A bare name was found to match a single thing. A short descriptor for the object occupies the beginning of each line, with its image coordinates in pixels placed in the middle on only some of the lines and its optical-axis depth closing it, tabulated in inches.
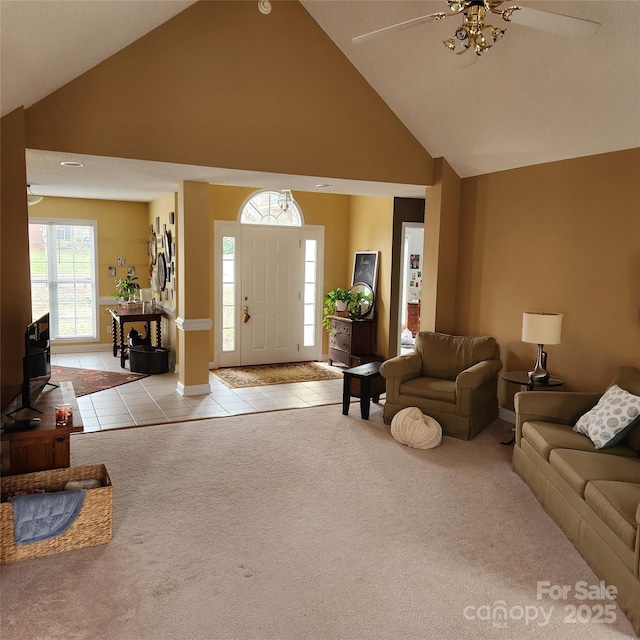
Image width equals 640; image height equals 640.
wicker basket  110.8
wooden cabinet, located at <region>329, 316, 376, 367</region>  289.3
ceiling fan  99.3
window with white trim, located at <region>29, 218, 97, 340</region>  321.4
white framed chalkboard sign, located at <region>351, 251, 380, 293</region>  293.3
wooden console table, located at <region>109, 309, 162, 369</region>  288.0
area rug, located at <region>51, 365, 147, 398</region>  249.9
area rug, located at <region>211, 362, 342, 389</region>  271.9
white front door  305.4
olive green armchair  187.9
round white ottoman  179.3
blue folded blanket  111.9
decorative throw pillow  135.3
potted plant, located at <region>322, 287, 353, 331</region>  299.7
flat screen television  138.7
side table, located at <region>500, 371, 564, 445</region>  175.2
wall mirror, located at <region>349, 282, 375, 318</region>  294.0
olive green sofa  101.4
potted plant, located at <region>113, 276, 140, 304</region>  312.5
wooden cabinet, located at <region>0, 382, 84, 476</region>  129.8
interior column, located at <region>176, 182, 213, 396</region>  227.6
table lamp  172.6
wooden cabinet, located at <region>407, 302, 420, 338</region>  402.0
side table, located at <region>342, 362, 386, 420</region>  211.2
